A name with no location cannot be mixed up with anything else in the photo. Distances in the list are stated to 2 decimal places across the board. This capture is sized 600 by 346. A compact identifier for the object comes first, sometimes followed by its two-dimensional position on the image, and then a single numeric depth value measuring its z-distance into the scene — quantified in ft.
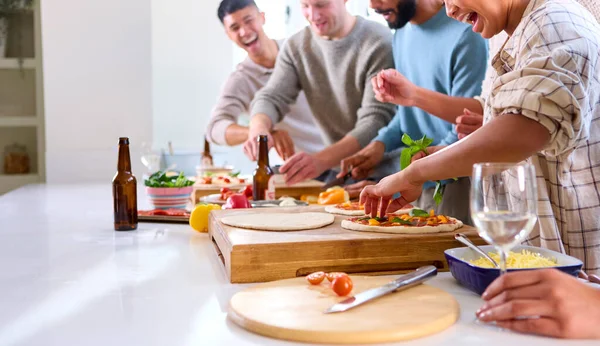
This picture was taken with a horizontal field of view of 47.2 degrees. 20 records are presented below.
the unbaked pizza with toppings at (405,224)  4.76
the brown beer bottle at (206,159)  12.25
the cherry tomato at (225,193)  8.31
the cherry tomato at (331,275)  3.84
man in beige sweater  13.01
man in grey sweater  10.05
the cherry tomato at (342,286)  3.71
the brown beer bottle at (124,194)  6.25
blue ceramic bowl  3.73
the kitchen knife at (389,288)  3.43
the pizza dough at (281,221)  4.98
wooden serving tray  4.41
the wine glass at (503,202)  3.01
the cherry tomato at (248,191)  8.58
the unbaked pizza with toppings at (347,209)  5.86
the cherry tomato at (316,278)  3.91
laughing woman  4.06
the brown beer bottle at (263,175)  7.79
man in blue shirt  8.02
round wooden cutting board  3.13
